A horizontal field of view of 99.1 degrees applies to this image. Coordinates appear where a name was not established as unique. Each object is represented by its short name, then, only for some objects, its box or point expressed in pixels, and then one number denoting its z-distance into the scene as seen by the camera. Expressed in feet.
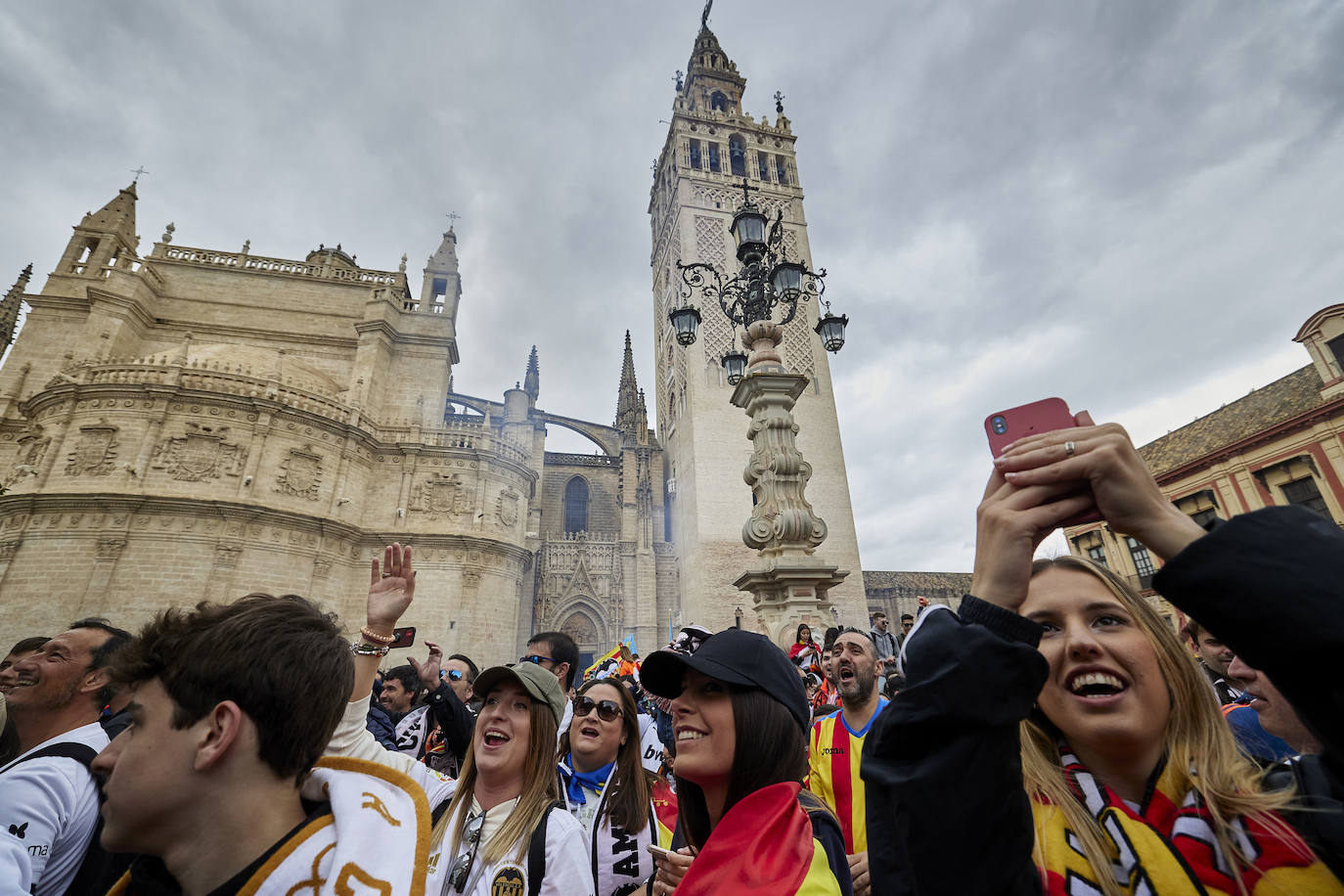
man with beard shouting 10.34
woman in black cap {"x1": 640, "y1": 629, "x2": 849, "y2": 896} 4.91
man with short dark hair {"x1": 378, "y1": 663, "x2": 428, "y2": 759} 19.16
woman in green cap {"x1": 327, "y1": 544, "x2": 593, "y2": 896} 7.43
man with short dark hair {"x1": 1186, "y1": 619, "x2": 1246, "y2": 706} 12.53
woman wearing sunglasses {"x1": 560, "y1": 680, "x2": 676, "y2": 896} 8.46
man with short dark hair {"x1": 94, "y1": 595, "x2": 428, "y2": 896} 4.30
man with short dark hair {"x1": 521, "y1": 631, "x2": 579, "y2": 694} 17.40
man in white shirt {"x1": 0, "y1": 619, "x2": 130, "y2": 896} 6.32
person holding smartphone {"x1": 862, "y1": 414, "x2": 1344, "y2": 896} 2.84
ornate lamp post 22.30
